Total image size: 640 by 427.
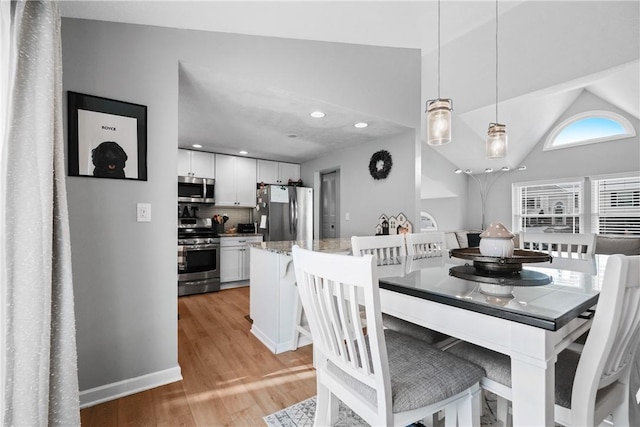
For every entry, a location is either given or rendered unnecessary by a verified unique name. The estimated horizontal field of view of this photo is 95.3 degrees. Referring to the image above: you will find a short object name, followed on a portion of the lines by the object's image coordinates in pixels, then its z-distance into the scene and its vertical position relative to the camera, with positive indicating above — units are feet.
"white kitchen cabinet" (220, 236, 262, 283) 14.35 -2.28
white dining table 2.77 -1.15
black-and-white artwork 5.44 +1.47
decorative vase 4.40 -0.47
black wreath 12.16 +2.05
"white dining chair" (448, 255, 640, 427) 2.74 -1.76
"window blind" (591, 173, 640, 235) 17.69 +0.45
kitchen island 7.84 -2.42
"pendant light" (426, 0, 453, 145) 5.87 +1.87
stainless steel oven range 13.01 -2.19
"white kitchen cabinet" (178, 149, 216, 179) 14.33 +2.47
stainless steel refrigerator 15.17 +0.01
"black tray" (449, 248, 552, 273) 4.34 -0.74
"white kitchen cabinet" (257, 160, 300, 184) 16.78 +2.41
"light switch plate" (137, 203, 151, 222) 6.00 +0.01
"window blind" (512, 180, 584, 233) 20.18 +0.36
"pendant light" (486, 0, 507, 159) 7.16 +1.76
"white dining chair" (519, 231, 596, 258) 8.00 -0.85
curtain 3.40 -0.34
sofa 13.00 -1.55
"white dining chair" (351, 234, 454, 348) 4.63 -1.01
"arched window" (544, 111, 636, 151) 17.85 +5.36
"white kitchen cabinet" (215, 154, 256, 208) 15.40 +1.71
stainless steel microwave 14.16 +1.15
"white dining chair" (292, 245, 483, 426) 2.90 -1.82
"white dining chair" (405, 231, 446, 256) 7.33 -0.84
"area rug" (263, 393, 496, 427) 5.01 -3.64
